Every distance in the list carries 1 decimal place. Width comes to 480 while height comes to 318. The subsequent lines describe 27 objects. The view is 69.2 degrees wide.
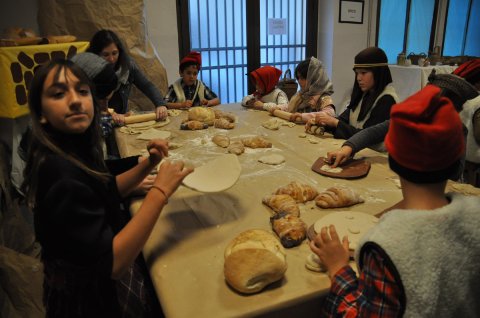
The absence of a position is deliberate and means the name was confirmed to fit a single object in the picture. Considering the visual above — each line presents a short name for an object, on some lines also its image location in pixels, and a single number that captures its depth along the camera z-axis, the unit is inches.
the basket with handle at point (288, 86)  163.5
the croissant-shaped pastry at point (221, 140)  81.5
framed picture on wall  199.6
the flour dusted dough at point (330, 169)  65.0
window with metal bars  182.0
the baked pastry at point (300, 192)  53.5
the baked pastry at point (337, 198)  51.1
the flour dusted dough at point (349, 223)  42.7
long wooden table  33.4
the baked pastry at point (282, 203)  48.6
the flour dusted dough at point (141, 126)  97.4
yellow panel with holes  85.0
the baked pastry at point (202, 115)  102.0
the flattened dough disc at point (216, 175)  48.2
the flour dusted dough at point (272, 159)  70.1
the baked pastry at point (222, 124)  99.1
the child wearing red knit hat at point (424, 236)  27.6
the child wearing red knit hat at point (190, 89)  131.2
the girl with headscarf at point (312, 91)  110.0
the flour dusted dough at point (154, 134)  91.2
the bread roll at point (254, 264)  33.8
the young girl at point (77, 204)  33.5
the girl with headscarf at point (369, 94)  80.2
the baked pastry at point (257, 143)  80.5
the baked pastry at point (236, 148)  76.9
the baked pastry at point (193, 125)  97.8
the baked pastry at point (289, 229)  42.1
